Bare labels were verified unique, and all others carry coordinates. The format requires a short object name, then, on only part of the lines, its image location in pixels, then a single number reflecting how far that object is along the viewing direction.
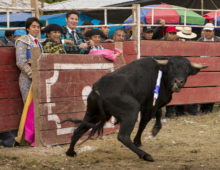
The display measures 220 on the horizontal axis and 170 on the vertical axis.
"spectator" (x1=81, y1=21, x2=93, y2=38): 15.18
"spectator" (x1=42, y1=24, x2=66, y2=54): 11.51
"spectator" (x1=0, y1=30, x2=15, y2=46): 16.29
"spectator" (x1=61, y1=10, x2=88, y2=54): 12.27
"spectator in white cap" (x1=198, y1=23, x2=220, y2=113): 18.19
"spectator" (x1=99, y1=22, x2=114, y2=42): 15.86
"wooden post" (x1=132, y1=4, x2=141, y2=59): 14.87
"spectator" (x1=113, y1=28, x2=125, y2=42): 15.47
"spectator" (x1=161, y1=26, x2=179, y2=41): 17.52
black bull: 9.78
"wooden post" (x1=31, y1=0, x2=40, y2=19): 12.70
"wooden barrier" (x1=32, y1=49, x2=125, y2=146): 11.19
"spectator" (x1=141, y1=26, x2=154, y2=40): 16.67
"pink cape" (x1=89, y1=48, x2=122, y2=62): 12.85
